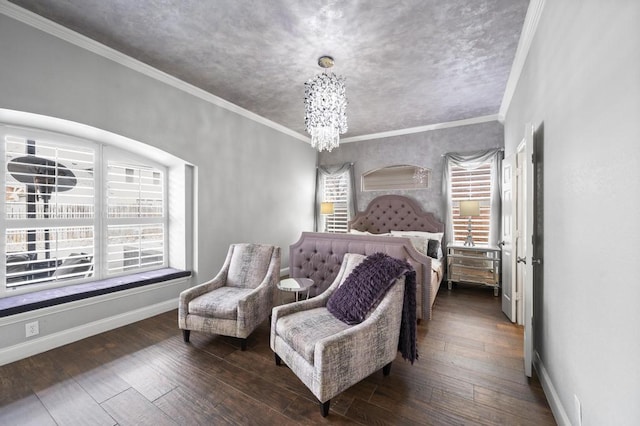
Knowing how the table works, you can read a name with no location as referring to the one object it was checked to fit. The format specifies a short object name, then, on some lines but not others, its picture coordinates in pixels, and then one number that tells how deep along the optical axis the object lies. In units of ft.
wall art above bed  16.71
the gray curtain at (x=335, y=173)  18.76
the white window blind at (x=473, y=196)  14.90
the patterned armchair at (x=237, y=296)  8.14
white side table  8.59
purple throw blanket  6.56
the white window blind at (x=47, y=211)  8.16
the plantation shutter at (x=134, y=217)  10.39
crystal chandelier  9.47
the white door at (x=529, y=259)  6.53
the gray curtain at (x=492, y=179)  14.25
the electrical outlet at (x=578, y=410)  4.37
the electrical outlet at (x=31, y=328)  7.64
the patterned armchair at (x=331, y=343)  5.38
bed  10.13
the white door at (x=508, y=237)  9.60
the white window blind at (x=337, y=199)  19.39
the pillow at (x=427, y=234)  15.06
